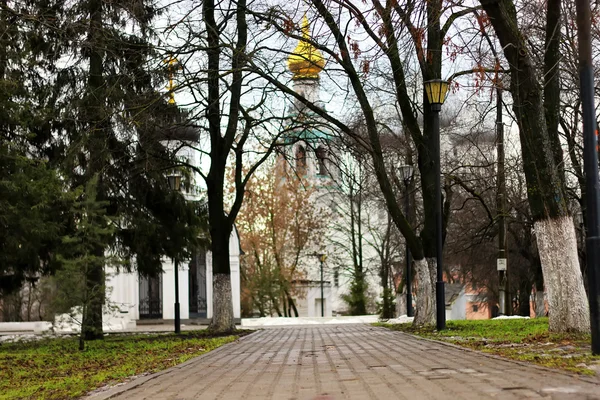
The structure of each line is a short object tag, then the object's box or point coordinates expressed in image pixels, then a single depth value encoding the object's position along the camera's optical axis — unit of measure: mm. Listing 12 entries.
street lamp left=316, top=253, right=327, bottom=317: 51034
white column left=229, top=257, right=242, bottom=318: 39031
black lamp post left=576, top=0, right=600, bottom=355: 9789
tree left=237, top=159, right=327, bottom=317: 51500
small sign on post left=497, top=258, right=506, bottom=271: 29359
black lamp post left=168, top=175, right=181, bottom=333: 24625
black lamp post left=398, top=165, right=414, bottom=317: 26312
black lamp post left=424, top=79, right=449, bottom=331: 18359
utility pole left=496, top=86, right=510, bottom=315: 27255
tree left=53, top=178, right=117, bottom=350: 17297
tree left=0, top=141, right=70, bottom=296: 18828
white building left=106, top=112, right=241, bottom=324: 38906
